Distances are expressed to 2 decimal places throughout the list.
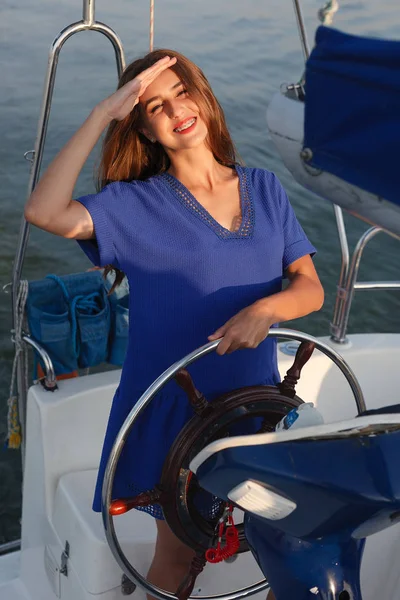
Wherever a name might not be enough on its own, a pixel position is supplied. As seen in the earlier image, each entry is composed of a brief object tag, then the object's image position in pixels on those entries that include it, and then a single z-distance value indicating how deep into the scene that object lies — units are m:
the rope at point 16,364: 3.70
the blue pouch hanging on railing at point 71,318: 3.72
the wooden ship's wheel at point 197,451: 3.04
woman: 3.16
